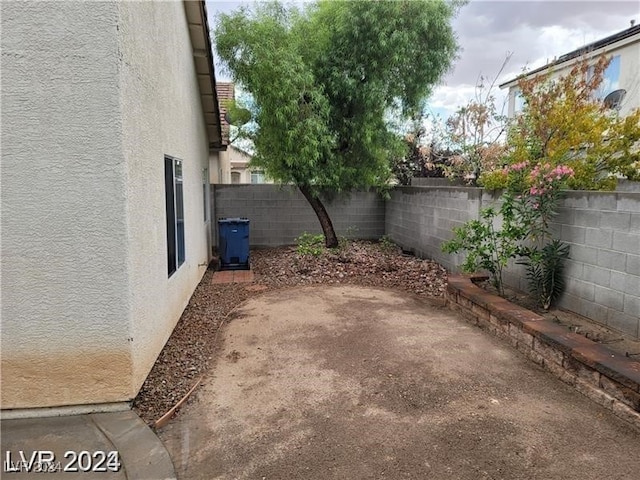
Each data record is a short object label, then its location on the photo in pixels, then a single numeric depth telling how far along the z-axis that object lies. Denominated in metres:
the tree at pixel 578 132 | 5.67
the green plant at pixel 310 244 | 9.33
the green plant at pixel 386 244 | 10.25
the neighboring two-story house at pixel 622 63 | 12.79
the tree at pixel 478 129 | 10.53
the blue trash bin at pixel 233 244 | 8.55
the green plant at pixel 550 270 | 4.82
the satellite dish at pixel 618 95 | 12.37
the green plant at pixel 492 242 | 5.30
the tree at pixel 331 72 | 8.16
